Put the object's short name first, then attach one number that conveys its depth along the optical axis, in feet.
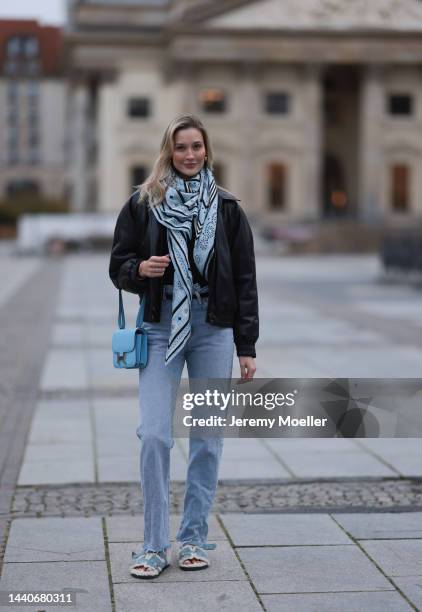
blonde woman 17.42
